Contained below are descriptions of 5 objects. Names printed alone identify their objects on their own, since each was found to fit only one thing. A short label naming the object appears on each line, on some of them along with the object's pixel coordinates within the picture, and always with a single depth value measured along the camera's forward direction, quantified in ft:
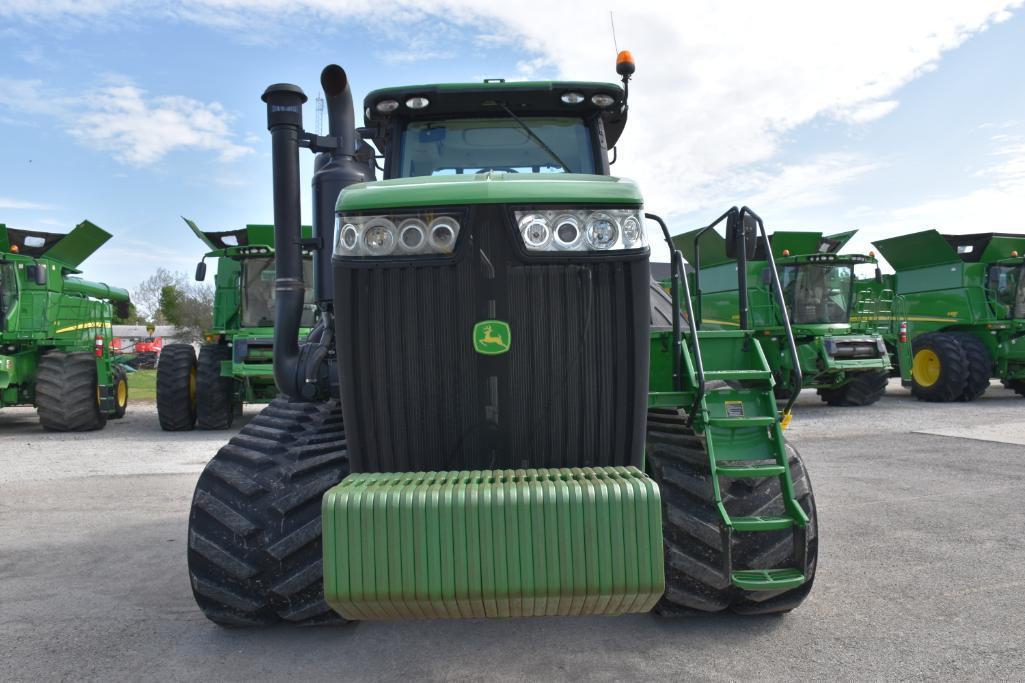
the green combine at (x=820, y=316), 44.45
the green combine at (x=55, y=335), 38.27
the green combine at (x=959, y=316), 47.88
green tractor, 7.51
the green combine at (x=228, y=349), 37.47
